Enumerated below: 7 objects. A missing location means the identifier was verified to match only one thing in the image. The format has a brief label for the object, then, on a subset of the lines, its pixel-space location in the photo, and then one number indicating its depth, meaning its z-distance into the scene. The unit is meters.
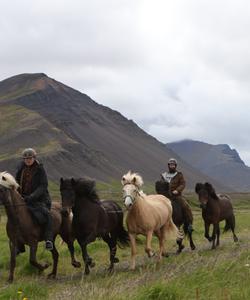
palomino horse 13.43
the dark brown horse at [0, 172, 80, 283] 12.18
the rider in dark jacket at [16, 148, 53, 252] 12.73
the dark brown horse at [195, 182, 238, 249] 18.53
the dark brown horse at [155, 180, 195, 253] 17.55
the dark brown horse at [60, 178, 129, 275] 13.06
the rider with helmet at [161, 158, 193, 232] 17.45
